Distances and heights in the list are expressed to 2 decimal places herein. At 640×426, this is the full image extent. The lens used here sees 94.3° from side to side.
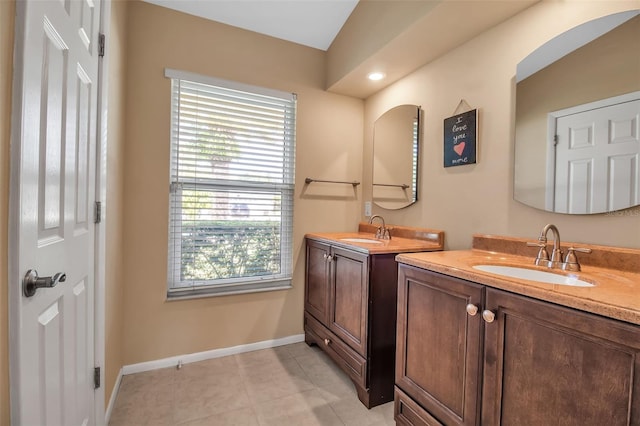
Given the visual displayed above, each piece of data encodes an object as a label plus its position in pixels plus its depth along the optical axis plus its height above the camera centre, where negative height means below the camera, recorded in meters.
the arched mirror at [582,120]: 1.20 +0.44
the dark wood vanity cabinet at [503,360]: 0.75 -0.46
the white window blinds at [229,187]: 2.18 +0.17
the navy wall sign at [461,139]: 1.79 +0.47
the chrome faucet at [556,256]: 1.22 -0.17
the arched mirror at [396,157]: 2.24 +0.45
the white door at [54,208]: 0.71 -0.02
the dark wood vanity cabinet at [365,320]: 1.73 -0.67
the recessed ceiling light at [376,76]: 2.31 +1.08
